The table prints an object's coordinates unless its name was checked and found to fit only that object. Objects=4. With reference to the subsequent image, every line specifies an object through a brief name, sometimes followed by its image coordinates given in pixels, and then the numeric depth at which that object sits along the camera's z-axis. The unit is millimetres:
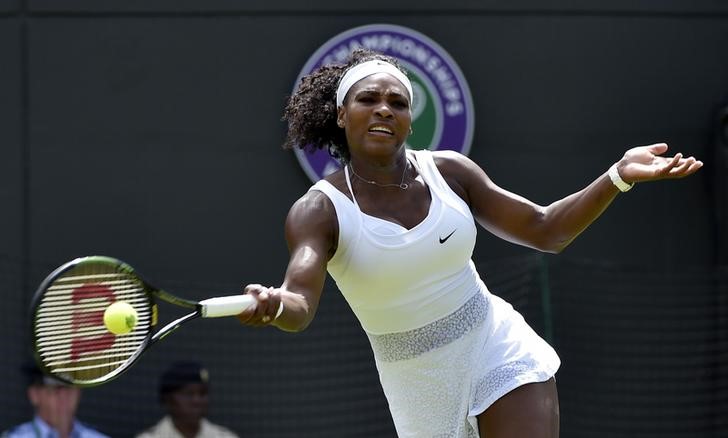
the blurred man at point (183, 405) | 14086
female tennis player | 8430
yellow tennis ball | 7207
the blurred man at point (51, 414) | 13758
